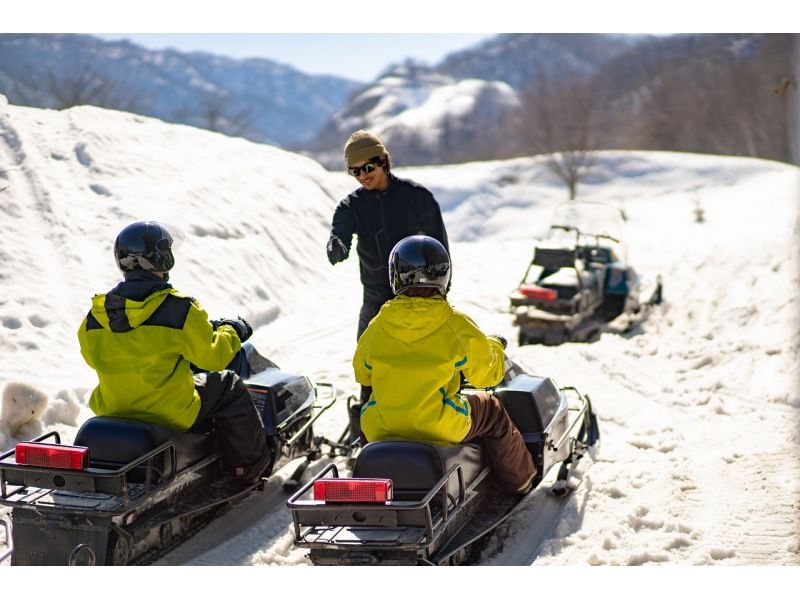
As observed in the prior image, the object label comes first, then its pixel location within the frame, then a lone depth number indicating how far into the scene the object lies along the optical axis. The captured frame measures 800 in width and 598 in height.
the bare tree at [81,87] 28.93
